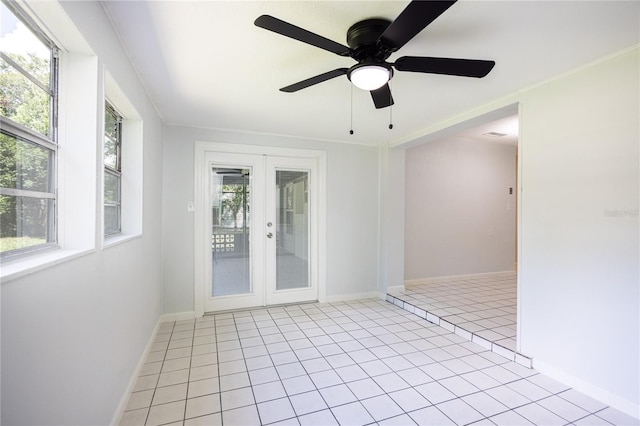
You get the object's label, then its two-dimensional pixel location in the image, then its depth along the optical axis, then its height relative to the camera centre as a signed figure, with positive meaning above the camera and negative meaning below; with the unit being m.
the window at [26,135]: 0.96 +0.28
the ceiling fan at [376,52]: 1.31 +0.83
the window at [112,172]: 1.92 +0.27
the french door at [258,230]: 3.68 -0.23
